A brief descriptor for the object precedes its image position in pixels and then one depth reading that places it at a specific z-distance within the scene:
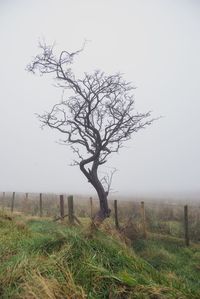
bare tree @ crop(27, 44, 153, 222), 10.23
